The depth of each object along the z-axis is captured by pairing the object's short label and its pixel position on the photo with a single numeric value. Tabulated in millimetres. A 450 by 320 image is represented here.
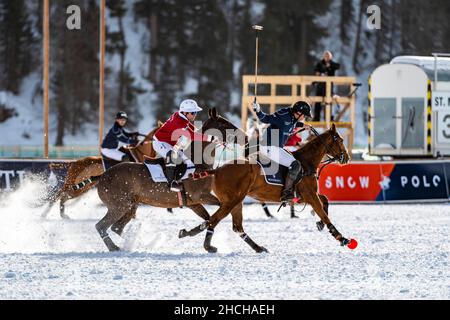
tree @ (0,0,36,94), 53781
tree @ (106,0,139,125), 55906
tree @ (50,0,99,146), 54594
